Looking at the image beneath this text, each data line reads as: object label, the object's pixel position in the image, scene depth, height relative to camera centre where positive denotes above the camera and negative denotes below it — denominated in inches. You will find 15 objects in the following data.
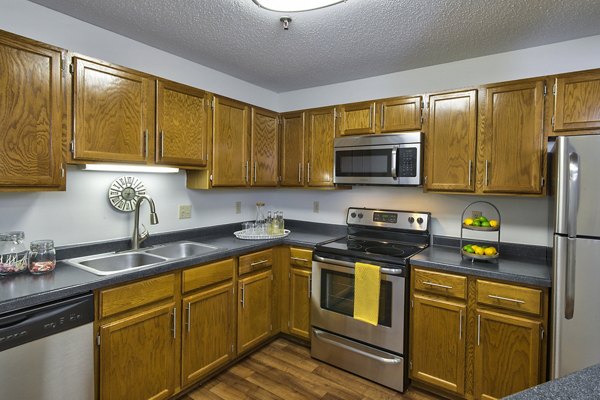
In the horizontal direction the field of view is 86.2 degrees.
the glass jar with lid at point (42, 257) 67.4 -13.9
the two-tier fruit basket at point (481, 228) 83.6 -8.3
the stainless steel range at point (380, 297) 87.2 -29.8
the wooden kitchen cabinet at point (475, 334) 72.7 -33.6
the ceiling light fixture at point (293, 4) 62.3 +37.9
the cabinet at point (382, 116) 97.0 +25.9
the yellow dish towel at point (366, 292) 88.7 -26.9
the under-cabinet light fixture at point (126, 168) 76.8 +6.7
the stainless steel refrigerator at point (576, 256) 64.0 -11.7
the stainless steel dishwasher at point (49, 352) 52.8 -28.1
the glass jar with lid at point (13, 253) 65.7 -12.9
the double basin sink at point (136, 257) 79.2 -17.2
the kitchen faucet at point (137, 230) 89.9 -10.4
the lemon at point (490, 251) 83.3 -14.0
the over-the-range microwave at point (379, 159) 95.3 +11.8
